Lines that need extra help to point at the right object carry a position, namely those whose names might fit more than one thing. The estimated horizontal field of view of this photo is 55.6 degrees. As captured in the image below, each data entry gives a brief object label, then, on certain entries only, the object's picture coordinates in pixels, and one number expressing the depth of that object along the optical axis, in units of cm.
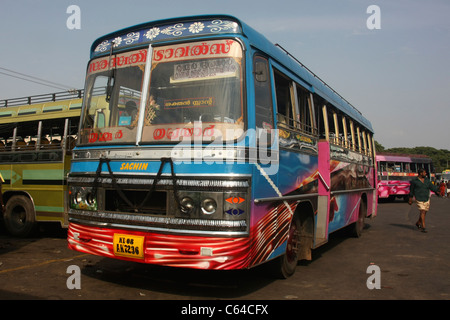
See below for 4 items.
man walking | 1216
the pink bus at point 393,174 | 2653
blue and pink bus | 451
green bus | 927
